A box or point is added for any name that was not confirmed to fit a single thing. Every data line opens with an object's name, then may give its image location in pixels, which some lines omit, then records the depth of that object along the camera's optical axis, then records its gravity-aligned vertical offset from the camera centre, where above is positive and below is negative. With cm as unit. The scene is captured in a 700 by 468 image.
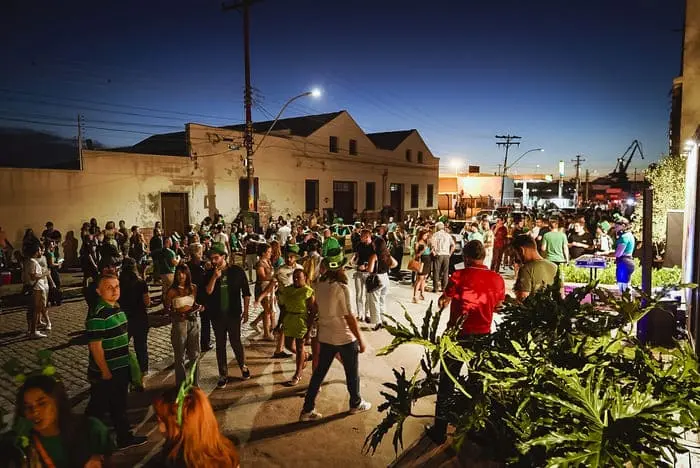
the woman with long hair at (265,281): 771 -121
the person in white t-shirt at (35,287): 789 -134
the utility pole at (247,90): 1855 +515
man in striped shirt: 424 -141
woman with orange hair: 257 -134
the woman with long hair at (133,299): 584 -115
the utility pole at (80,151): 1677 +238
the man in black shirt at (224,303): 596 -124
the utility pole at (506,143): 4458 +696
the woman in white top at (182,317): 548 -132
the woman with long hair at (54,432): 262 -133
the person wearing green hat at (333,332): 490 -135
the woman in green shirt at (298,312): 602 -138
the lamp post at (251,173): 1659 +166
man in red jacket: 441 -86
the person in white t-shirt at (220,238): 1332 -78
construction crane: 5869 +636
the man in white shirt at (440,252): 1088 -102
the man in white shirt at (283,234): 1553 -78
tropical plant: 182 -84
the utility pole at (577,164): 6606 +716
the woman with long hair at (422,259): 1057 -118
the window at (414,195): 4041 +146
